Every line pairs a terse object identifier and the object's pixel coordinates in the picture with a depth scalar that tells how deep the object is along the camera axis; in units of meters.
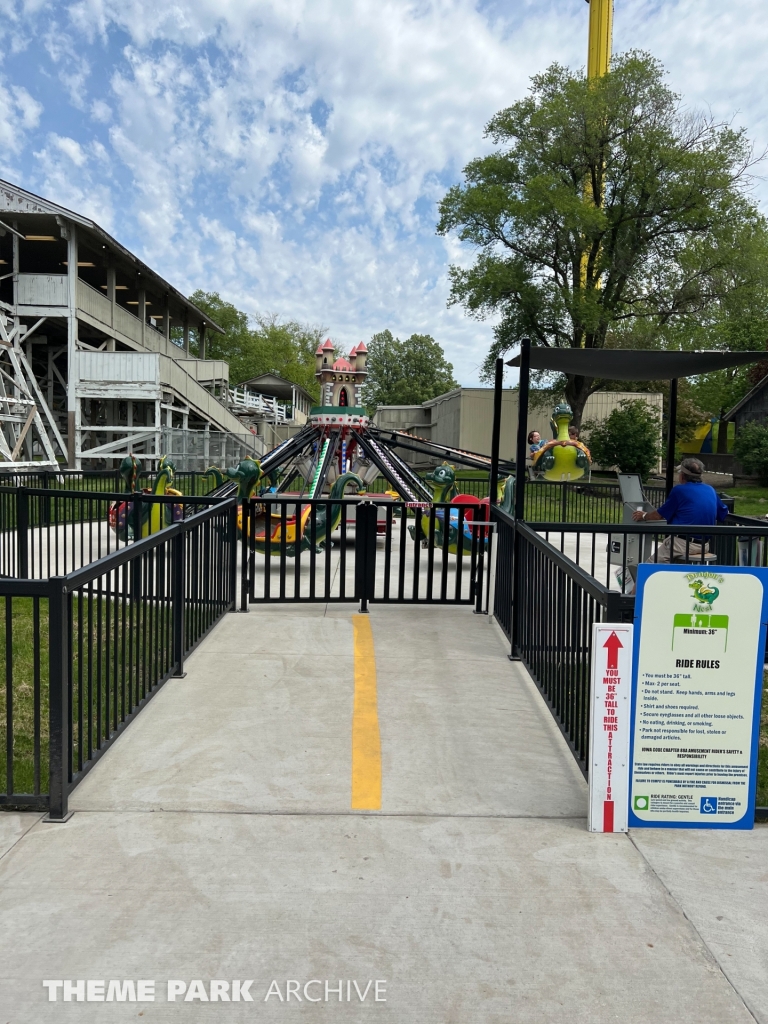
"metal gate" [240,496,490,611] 7.95
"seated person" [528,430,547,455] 16.84
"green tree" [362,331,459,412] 92.06
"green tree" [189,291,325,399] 72.75
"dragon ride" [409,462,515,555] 8.30
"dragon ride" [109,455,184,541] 10.14
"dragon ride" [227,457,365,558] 10.21
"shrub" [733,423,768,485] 31.61
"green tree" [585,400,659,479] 32.88
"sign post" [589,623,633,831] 3.72
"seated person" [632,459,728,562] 7.37
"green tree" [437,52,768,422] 31.23
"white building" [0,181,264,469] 25.69
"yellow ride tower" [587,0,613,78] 44.09
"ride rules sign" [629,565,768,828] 3.75
